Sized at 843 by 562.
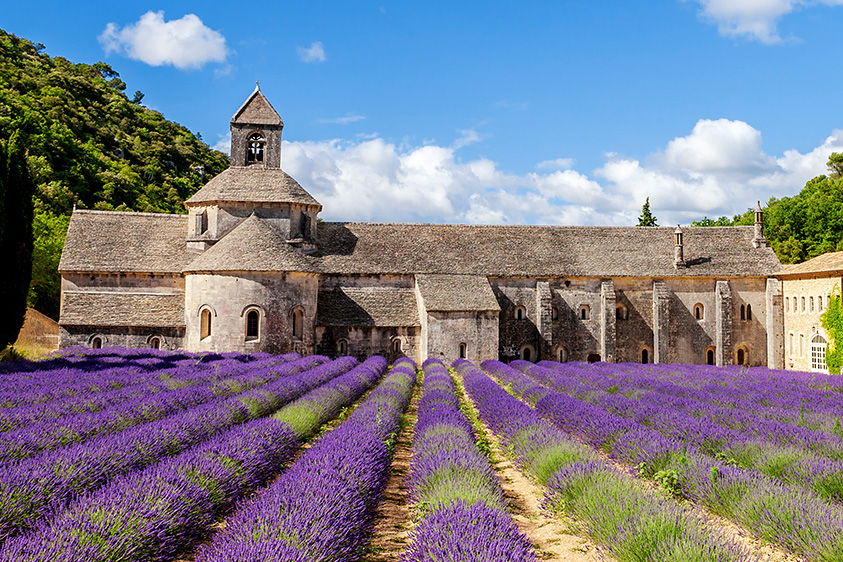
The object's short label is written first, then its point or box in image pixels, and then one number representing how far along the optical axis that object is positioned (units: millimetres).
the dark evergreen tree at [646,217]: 68938
